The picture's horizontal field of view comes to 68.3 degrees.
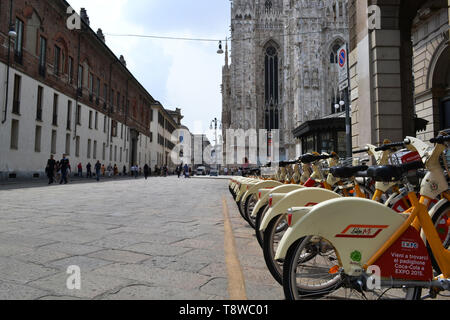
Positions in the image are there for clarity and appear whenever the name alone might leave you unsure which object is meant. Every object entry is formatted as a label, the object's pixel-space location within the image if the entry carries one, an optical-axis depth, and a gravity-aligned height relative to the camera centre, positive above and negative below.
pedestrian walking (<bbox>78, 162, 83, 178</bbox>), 25.14 +0.33
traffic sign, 6.43 +2.17
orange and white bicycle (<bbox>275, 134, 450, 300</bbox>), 1.84 -0.37
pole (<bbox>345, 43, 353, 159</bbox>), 6.89 +0.94
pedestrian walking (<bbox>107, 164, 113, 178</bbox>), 30.51 +0.33
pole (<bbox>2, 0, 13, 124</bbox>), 17.81 +5.05
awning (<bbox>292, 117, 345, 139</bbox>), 17.31 +2.75
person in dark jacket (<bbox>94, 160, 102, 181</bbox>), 22.83 +0.41
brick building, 18.39 +5.98
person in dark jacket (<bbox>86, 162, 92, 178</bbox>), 26.78 +0.36
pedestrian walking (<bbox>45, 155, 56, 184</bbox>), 17.46 +0.27
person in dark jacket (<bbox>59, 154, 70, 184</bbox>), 18.07 +0.34
